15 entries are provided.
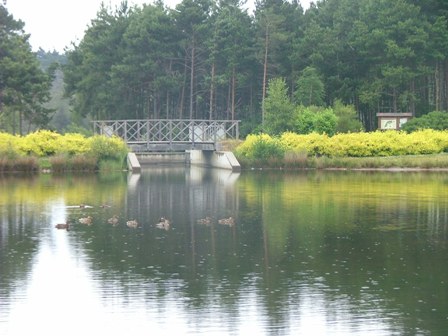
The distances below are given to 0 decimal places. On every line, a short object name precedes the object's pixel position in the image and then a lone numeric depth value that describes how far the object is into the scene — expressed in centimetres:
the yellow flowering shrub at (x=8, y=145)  6422
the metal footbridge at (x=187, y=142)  7588
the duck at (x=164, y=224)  3502
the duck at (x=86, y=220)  3604
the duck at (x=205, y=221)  3640
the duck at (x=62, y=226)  3434
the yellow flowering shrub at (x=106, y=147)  6662
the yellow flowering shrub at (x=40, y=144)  6775
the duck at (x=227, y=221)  3594
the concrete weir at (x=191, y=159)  7012
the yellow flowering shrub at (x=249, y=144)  7025
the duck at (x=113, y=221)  3612
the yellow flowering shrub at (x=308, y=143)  7075
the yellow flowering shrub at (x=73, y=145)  6738
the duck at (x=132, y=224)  3528
